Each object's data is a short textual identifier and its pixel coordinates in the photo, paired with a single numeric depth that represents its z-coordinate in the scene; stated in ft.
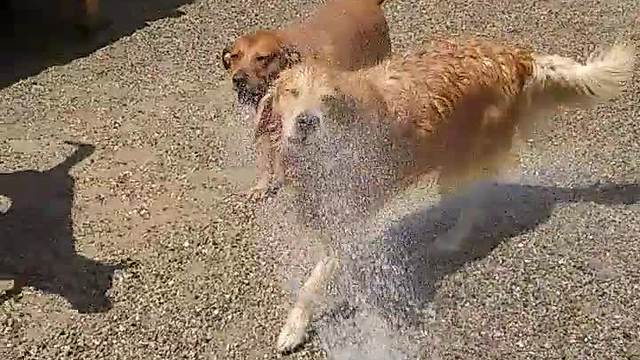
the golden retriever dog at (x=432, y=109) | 11.72
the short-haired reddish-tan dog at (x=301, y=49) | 14.01
